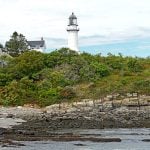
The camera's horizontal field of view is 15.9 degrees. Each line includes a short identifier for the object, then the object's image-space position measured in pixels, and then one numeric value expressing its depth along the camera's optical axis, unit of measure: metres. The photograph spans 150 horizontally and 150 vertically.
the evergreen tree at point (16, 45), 97.75
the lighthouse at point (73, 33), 95.00
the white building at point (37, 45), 116.00
